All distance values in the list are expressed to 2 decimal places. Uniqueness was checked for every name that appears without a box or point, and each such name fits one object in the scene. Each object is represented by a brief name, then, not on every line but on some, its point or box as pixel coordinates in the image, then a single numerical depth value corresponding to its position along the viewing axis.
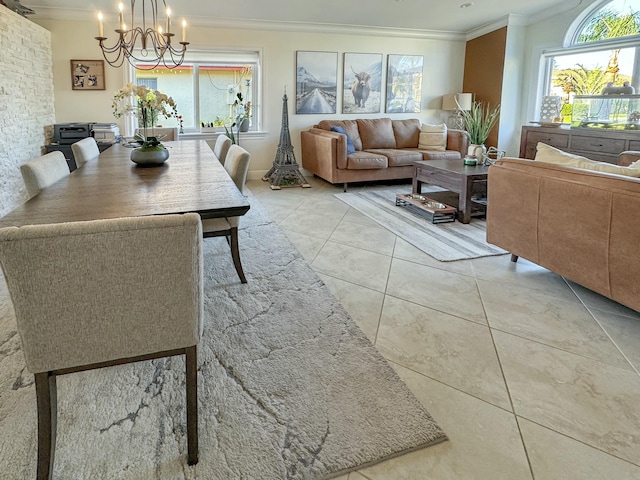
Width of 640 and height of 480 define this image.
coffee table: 4.33
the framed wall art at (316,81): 6.57
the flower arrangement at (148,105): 2.82
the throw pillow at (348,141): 5.90
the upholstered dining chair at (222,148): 3.67
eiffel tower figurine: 6.14
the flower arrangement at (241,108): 6.59
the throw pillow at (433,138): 6.47
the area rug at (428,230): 3.57
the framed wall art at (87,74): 5.75
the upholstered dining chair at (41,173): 2.13
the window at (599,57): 5.27
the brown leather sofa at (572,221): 2.30
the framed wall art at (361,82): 6.77
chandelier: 5.71
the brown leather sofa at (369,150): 5.72
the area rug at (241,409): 1.46
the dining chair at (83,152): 3.07
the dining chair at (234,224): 2.74
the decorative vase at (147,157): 2.81
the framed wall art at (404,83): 6.98
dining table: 1.74
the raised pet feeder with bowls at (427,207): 4.35
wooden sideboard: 4.92
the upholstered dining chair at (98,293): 1.14
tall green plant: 6.23
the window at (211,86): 6.32
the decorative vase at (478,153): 4.84
